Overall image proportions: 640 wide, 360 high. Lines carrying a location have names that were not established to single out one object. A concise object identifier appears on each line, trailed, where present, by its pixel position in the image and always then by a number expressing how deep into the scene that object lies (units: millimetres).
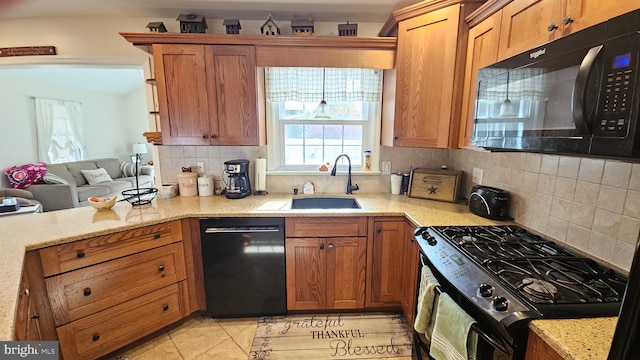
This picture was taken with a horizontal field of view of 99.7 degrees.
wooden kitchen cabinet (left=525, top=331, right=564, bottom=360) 783
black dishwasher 1934
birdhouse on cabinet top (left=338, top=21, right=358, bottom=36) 2123
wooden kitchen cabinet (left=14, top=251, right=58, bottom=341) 1243
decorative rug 1780
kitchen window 2348
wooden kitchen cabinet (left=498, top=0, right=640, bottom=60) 927
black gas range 861
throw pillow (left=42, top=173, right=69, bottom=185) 4391
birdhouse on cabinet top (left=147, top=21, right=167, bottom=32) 2092
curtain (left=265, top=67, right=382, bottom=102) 2332
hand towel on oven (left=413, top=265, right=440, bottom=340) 1254
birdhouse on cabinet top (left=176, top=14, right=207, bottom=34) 2081
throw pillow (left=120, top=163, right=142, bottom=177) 6391
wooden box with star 2152
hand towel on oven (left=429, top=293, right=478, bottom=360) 978
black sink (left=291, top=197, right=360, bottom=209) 2393
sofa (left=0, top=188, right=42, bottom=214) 3482
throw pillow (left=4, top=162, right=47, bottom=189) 4266
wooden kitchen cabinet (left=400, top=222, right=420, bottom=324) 1787
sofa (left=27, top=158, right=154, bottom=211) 4223
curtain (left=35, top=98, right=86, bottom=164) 5155
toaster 1698
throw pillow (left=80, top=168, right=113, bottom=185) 5305
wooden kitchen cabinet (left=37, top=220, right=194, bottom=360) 1505
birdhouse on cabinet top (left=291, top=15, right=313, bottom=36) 2094
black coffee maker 2217
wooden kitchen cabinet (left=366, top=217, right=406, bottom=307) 1983
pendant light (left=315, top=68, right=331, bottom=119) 2363
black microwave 722
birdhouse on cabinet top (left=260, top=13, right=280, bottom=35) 2100
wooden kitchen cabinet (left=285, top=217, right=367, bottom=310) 1968
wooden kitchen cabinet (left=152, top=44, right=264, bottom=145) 2018
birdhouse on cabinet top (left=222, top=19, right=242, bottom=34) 2105
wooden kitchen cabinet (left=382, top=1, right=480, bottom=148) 1758
